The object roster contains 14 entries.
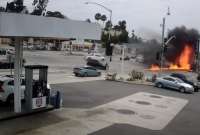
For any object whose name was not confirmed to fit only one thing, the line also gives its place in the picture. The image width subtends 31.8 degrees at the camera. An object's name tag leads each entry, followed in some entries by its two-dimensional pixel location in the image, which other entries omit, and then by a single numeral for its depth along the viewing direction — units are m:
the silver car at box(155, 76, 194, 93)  34.36
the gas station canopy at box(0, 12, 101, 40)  13.54
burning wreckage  71.94
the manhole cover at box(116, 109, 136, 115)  19.82
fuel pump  16.72
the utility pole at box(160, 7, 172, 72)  50.38
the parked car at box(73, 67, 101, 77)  40.91
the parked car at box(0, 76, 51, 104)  17.78
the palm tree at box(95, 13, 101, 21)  162.62
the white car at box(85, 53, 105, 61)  56.60
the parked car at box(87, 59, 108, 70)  56.94
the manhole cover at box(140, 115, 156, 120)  19.17
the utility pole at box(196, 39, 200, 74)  67.38
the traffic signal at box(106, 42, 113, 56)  46.22
